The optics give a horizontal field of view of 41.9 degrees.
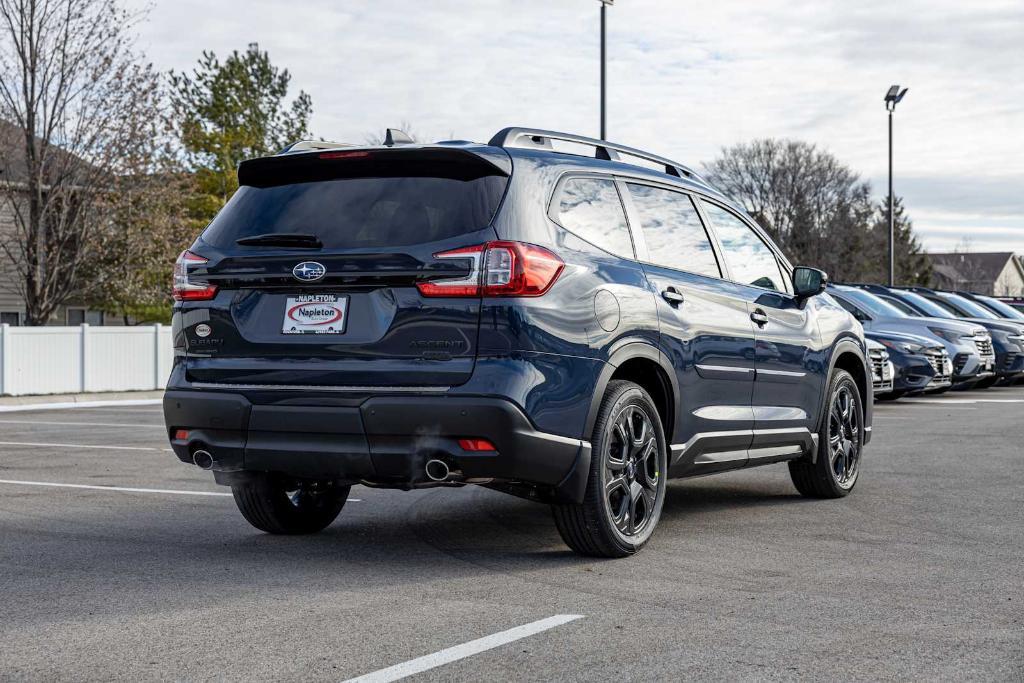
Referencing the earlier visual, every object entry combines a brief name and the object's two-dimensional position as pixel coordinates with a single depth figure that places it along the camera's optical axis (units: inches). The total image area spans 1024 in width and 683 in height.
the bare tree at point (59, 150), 1157.2
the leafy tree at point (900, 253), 3272.6
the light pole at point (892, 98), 1746.7
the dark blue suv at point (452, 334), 228.7
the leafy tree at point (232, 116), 1983.3
